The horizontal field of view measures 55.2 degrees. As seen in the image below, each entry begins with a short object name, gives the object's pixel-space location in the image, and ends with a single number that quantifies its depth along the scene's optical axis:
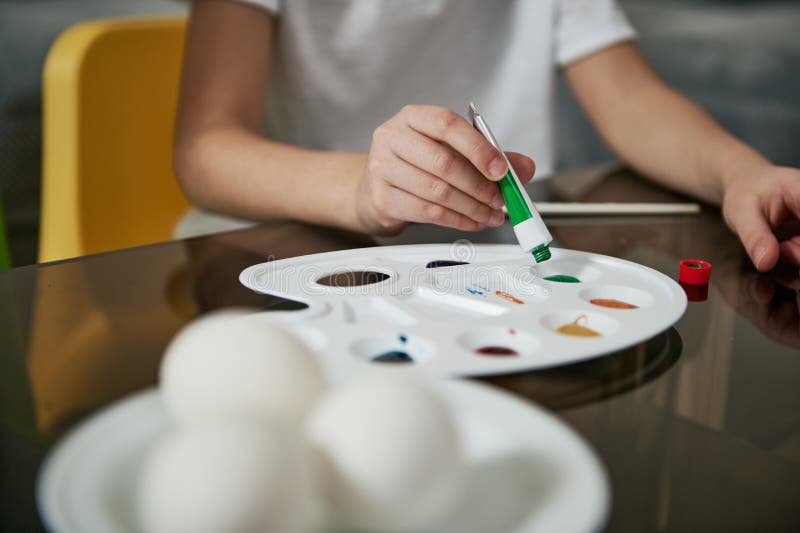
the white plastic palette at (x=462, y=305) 0.38
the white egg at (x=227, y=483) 0.20
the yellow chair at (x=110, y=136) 0.87
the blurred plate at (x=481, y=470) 0.23
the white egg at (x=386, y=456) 0.22
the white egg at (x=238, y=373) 0.25
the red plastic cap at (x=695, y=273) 0.51
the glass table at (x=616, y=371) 0.29
